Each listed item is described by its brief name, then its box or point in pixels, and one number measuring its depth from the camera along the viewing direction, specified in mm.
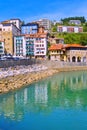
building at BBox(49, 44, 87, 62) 91688
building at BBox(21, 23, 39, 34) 106938
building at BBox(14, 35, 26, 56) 92625
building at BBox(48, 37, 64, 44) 105394
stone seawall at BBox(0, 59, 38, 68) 44744
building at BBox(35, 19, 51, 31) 155462
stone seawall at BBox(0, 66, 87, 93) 38072
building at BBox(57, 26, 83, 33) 138000
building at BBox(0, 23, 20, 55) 92438
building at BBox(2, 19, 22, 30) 115131
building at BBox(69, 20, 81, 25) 182100
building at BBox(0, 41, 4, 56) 90119
